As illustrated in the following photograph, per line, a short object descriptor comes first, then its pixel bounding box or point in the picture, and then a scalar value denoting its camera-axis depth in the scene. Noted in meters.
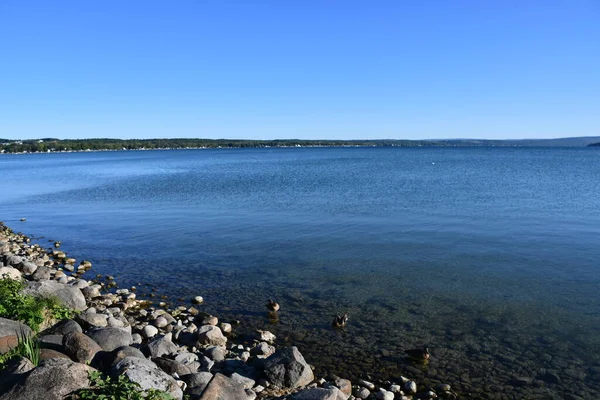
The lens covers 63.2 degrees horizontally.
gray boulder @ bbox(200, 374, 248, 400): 8.95
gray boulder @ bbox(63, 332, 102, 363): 9.92
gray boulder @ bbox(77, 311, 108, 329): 13.45
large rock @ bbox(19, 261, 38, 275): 19.16
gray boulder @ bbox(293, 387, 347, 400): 9.33
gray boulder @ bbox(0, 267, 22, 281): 16.39
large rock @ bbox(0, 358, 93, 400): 7.45
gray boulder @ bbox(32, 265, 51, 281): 18.55
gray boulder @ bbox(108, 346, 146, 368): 9.55
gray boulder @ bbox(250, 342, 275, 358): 12.52
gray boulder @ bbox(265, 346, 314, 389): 10.78
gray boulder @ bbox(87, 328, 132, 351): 11.49
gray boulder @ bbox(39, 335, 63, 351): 10.41
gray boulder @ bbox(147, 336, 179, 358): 11.73
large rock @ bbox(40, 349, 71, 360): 9.48
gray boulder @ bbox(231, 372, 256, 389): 10.48
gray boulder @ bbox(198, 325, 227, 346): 13.14
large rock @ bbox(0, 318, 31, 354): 9.83
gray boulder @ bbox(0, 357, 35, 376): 8.16
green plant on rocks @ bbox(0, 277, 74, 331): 12.27
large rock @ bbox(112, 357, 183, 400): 8.33
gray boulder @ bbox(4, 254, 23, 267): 20.04
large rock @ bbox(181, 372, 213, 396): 9.39
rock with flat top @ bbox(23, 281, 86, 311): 13.99
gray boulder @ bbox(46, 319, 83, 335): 11.77
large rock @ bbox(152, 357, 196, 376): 10.35
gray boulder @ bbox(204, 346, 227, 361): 12.10
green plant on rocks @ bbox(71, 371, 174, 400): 7.46
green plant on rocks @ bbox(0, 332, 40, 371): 8.90
